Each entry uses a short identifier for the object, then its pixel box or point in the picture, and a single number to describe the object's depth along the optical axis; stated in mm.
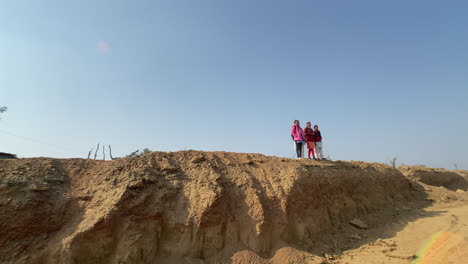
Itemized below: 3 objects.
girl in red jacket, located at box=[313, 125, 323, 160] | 9242
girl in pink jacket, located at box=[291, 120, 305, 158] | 9055
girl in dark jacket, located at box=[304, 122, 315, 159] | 9172
